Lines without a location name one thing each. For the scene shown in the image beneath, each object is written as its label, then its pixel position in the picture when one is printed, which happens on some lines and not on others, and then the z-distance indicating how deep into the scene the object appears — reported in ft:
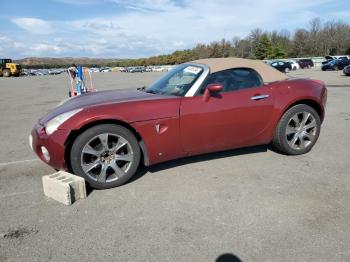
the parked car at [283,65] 123.24
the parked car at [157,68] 269.11
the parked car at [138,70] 259.80
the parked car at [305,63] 158.90
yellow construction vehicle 176.35
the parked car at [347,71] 84.28
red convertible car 12.95
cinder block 11.91
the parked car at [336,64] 118.93
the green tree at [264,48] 294.66
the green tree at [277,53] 292.40
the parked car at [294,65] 137.96
